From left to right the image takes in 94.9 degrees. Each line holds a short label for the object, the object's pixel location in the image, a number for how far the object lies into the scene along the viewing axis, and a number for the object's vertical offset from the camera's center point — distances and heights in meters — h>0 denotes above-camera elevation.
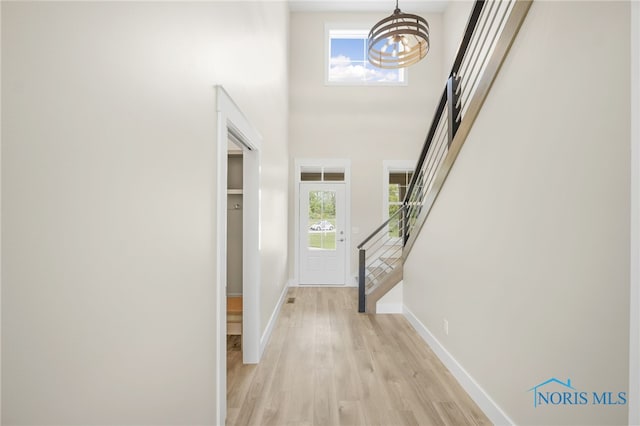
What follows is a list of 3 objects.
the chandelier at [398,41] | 3.03 +1.94
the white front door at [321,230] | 5.76 -0.31
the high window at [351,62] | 5.91 +3.09
